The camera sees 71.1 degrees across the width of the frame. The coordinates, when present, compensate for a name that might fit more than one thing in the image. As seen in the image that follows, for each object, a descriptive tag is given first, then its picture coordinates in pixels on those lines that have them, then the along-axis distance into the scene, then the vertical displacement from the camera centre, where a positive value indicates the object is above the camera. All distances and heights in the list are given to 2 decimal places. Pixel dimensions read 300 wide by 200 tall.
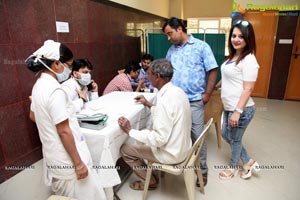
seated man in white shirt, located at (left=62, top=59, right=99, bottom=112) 1.91 -0.34
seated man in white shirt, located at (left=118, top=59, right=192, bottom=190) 1.38 -0.53
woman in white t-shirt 1.68 -0.32
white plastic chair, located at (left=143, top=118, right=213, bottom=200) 1.53 -0.89
